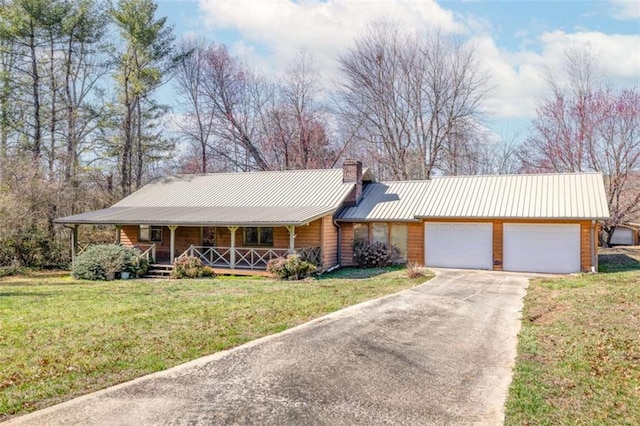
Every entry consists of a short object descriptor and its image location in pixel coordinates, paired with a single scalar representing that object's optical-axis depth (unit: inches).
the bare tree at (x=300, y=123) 1295.5
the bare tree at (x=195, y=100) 1285.7
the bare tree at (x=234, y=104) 1301.8
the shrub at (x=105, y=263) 677.9
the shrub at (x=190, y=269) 676.7
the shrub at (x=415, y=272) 590.9
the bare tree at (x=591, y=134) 1039.0
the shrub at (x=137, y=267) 695.1
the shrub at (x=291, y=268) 620.4
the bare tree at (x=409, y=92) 1186.0
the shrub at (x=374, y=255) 729.6
